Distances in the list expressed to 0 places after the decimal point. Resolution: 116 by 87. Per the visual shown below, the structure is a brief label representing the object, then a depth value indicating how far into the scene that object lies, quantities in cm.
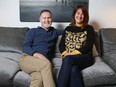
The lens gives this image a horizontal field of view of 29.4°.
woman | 245
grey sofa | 250
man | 243
